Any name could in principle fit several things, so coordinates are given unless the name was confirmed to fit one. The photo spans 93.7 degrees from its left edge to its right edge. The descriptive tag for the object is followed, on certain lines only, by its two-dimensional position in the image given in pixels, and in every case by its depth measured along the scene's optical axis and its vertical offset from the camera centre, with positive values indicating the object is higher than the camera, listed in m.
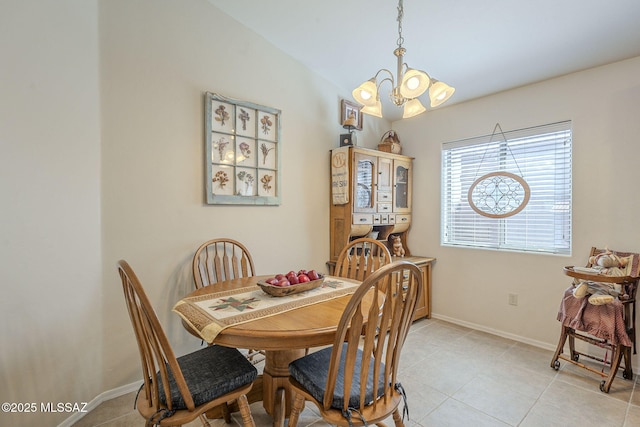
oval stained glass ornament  2.80 +0.16
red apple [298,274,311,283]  1.72 -0.40
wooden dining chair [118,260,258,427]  1.06 -0.72
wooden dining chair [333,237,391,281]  2.20 -0.40
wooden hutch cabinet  3.00 +0.09
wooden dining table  1.16 -0.49
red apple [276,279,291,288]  1.64 -0.40
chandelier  1.57 +0.67
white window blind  2.64 +0.22
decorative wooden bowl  1.60 -0.43
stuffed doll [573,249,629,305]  2.02 -0.53
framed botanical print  2.35 +0.48
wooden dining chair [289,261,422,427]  1.08 -0.61
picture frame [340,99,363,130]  3.31 +1.11
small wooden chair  1.99 -0.77
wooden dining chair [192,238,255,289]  2.25 -0.40
